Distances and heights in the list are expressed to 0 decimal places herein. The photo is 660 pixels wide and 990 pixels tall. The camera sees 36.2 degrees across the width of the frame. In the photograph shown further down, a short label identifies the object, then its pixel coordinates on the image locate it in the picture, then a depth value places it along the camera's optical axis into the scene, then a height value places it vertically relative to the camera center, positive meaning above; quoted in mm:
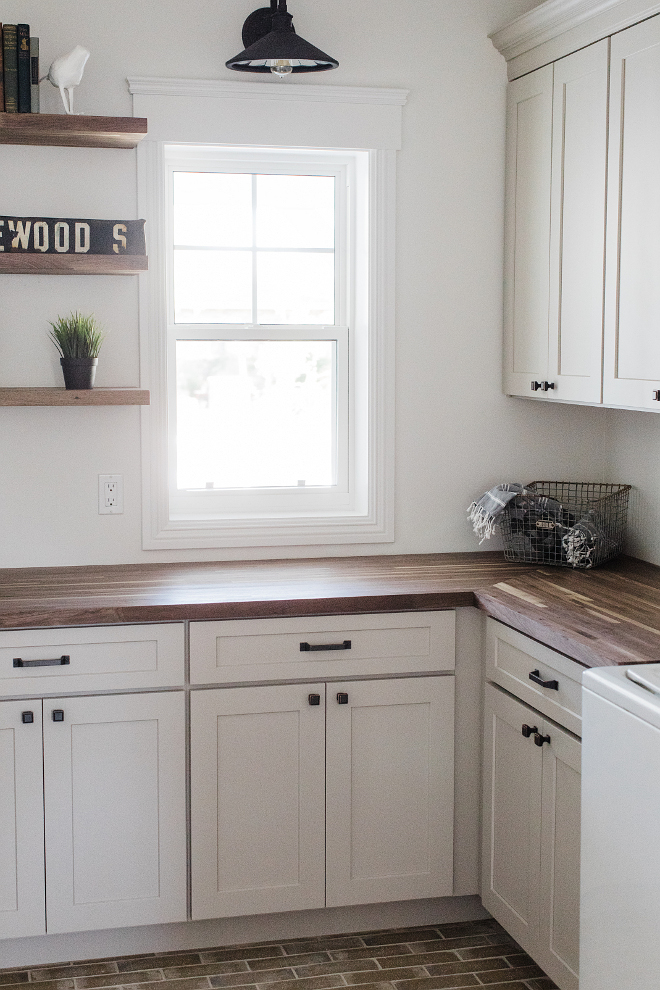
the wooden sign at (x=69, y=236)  2697 +534
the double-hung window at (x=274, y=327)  2932 +329
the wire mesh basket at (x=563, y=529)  2846 -263
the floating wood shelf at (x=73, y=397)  2668 +101
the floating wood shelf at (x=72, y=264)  2674 +455
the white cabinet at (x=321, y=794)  2535 -918
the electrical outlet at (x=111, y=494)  2930 -172
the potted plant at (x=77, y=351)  2721 +226
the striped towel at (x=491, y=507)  2926 -206
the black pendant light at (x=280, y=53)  2510 +959
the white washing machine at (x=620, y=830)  1681 -689
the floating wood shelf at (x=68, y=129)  2590 +795
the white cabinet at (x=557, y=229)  2574 +570
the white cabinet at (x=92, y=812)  2441 -925
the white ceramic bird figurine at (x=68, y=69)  2607 +947
